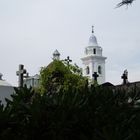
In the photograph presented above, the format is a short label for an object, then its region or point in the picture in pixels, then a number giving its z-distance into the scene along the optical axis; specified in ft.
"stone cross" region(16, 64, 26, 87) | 46.35
